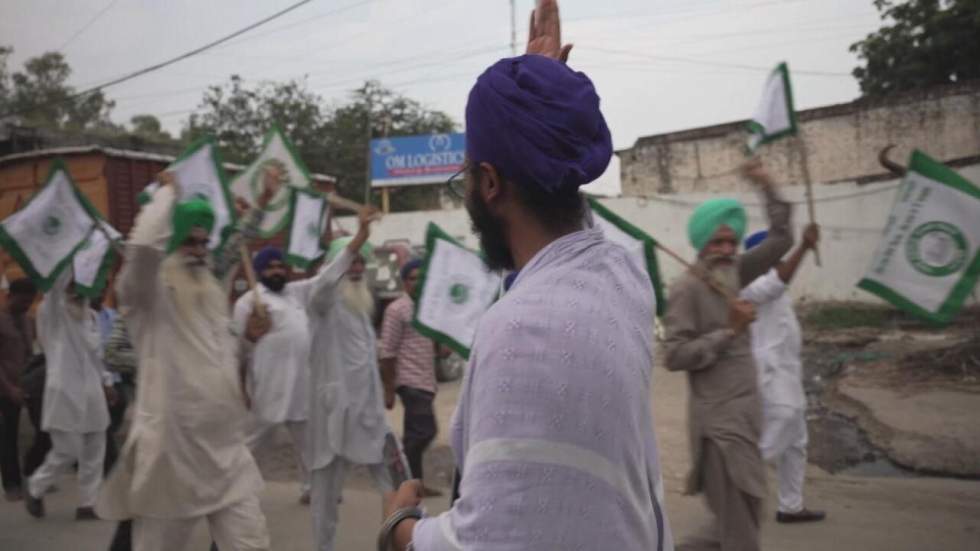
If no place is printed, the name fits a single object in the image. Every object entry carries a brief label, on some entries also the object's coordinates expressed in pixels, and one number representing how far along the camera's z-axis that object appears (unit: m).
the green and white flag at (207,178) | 4.86
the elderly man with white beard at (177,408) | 3.64
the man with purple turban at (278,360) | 5.84
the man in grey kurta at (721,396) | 3.81
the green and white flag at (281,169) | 6.25
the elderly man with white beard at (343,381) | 4.97
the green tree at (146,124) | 36.76
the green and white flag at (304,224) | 6.19
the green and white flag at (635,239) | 4.70
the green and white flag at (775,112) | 5.07
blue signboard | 28.61
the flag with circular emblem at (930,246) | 4.38
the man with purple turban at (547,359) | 1.28
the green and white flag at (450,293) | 5.63
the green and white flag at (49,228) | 5.52
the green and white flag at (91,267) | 6.07
